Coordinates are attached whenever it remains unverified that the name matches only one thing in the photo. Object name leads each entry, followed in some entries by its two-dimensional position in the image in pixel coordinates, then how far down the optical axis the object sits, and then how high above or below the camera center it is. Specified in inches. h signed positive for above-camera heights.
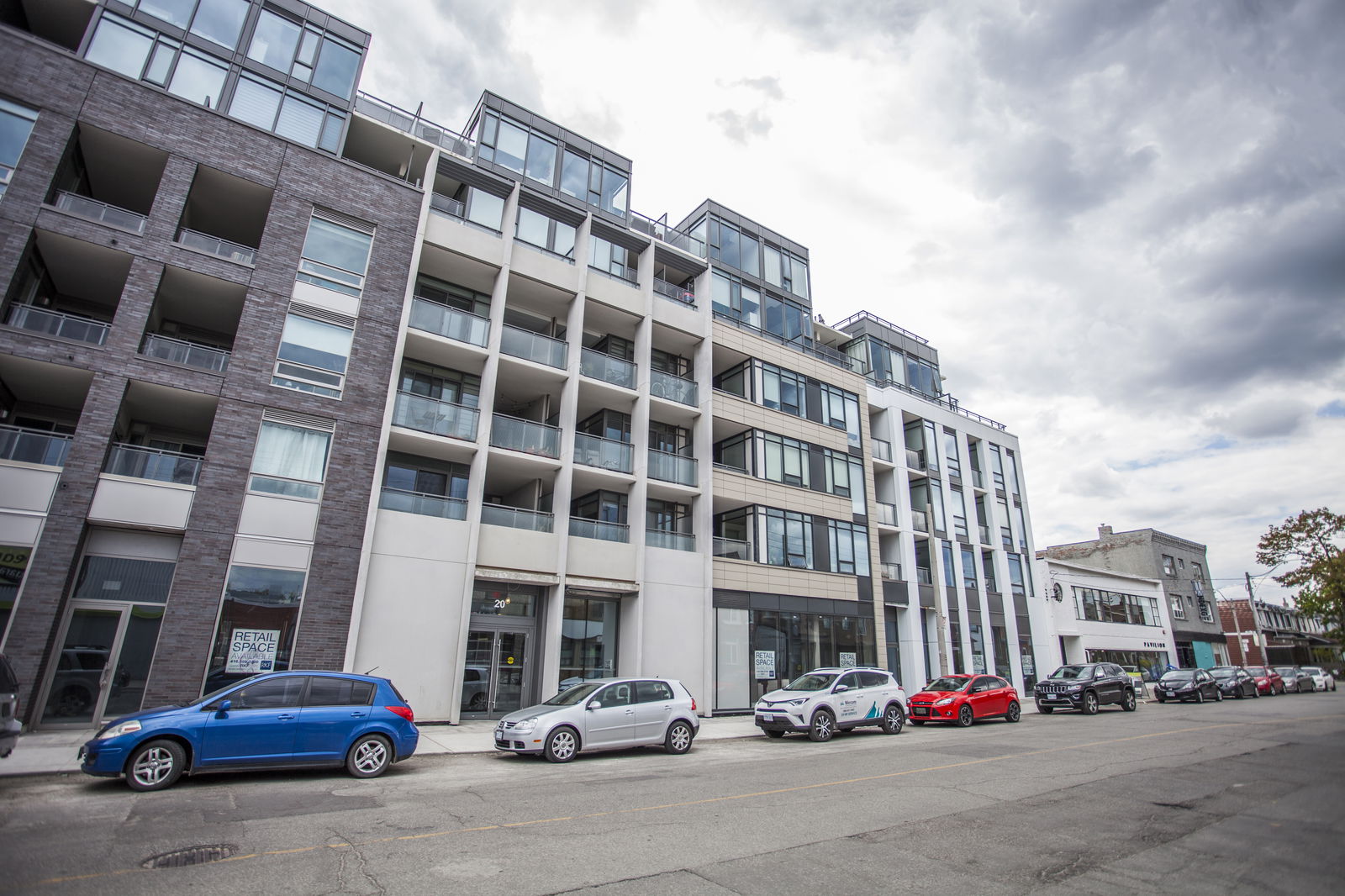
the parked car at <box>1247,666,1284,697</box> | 1327.5 -12.3
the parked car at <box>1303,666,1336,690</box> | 1507.1 -7.6
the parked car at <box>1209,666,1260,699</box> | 1212.5 -16.3
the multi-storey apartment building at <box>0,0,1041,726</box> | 591.8 +257.3
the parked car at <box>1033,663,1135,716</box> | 919.0 -29.4
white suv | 654.5 -44.5
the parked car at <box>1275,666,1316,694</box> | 1428.4 -12.2
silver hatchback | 504.4 -53.8
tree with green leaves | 1236.5 +209.2
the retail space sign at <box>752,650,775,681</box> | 930.7 -9.2
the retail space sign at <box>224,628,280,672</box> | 595.2 -10.2
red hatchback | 789.9 -44.0
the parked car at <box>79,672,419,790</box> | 355.9 -52.2
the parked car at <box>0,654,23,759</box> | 329.0 -38.7
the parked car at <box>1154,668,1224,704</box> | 1147.9 -27.3
